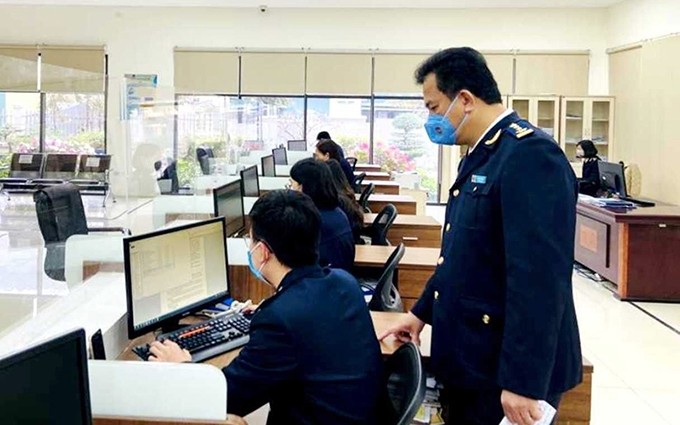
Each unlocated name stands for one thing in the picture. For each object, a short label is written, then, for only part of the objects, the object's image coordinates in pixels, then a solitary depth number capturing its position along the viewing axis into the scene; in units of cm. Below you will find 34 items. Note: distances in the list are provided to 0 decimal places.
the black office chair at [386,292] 268
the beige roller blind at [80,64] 905
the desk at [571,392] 204
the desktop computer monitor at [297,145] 948
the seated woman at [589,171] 657
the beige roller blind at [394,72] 1026
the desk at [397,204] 600
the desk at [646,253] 521
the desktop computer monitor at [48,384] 91
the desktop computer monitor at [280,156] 765
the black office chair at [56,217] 418
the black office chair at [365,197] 551
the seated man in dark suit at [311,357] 148
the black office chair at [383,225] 424
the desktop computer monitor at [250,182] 462
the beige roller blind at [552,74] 989
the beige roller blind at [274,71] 1036
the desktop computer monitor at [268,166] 663
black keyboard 194
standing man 146
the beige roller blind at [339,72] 1030
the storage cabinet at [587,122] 927
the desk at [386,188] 715
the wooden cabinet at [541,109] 942
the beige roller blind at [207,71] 1041
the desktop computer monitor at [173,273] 195
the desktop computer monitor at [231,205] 342
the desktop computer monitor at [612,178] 586
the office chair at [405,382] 133
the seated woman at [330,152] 566
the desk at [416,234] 489
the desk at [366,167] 950
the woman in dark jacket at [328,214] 310
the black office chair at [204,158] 670
